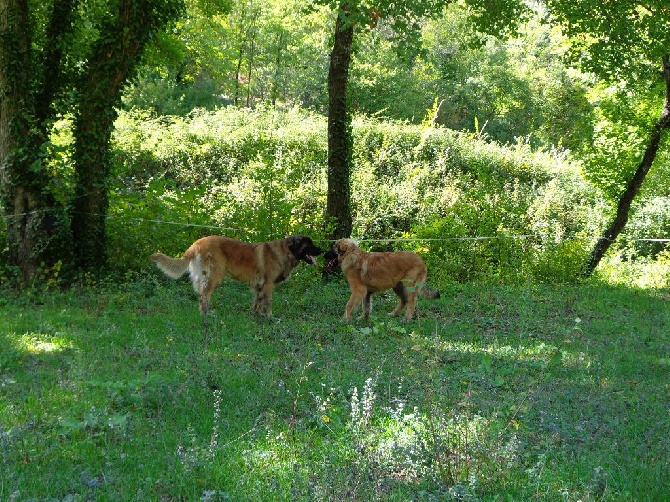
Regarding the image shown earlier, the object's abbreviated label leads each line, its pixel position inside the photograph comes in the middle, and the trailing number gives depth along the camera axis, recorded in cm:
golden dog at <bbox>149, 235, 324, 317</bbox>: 1083
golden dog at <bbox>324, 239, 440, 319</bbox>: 1124
